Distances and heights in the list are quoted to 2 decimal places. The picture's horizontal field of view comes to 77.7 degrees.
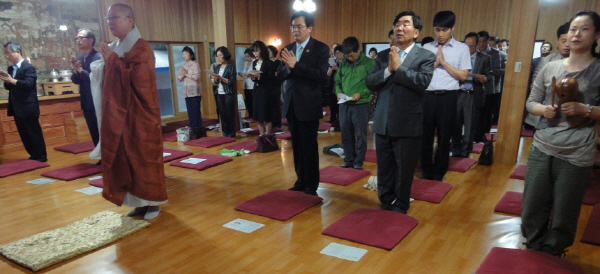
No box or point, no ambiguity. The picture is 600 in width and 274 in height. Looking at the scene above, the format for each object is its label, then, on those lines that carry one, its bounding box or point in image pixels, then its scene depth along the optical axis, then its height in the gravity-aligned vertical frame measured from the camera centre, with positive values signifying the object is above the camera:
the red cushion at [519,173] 3.82 -1.10
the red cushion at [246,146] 5.30 -1.13
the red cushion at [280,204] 2.92 -1.12
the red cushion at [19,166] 4.22 -1.16
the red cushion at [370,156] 4.57 -1.11
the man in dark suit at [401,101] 2.52 -0.23
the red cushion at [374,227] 2.43 -1.10
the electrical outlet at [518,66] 4.19 +0.01
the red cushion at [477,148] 4.84 -1.06
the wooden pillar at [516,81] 4.09 -0.16
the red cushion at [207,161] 4.37 -1.14
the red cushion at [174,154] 4.77 -1.15
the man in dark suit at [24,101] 4.39 -0.41
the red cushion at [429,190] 3.21 -1.10
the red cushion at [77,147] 5.24 -1.14
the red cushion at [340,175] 3.75 -1.12
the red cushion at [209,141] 5.55 -1.12
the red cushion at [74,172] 4.04 -1.16
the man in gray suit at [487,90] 5.20 -0.34
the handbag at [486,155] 4.26 -1.00
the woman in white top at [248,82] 6.32 -0.27
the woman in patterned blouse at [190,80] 5.90 -0.20
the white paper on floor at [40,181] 3.90 -1.19
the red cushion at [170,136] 6.04 -1.16
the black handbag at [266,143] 5.13 -1.04
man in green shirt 3.96 -0.34
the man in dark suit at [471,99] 4.40 -0.39
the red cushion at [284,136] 6.03 -1.12
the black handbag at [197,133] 5.93 -1.04
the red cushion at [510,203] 2.91 -1.10
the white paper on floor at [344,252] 2.27 -1.14
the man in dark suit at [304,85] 2.94 -0.15
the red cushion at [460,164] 4.09 -1.09
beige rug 2.28 -1.15
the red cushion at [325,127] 6.59 -1.07
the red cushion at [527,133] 5.74 -1.02
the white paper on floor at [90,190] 3.58 -1.18
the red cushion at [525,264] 1.99 -1.07
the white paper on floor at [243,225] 2.70 -1.16
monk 2.60 -0.35
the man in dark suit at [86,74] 4.01 -0.08
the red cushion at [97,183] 3.73 -1.16
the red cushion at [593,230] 2.42 -1.10
